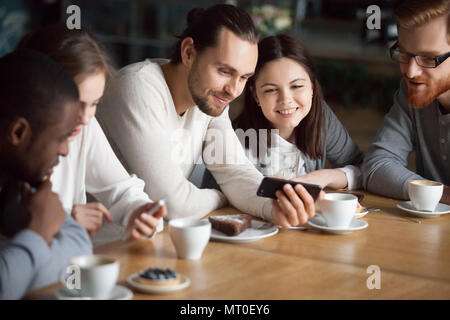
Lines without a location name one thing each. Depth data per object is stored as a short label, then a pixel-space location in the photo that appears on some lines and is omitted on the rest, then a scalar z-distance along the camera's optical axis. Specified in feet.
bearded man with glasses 12.35
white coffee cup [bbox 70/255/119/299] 8.72
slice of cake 10.17
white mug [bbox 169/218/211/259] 9.55
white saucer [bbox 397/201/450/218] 11.14
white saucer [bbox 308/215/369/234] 10.44
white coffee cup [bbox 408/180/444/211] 11.15
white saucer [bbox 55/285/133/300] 8.79
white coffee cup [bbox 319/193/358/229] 10.46
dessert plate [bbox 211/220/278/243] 10.08
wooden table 9.17
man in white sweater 11.25
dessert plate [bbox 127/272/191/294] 8.96
